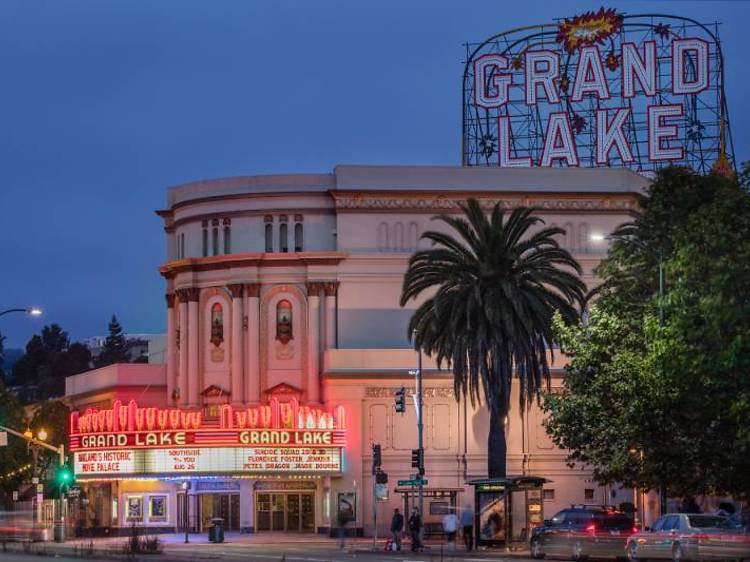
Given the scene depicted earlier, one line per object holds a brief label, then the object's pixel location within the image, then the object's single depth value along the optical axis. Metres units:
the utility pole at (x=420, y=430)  73.44
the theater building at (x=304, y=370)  85.94
